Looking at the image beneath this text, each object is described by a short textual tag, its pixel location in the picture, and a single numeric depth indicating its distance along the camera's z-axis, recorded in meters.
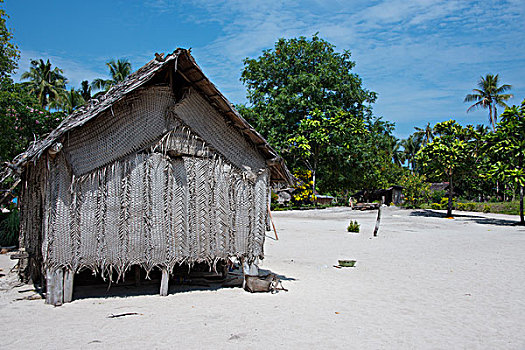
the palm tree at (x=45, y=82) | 39.98
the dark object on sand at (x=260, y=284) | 8.55
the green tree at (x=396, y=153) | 69.79
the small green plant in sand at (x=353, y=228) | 20.69
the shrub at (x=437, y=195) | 47.28
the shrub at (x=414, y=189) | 47.59
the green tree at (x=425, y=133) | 66.56
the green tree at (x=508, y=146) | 24.12
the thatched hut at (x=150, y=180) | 7.14
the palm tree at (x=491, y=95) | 51.47
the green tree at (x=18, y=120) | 16.23
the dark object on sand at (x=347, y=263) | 11.81
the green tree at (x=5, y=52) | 15.90
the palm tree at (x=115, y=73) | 40.78
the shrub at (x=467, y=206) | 41.06
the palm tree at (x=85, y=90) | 38.50
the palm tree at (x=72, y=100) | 34.92
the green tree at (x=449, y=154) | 28.89
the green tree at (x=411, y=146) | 70.12
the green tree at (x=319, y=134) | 35.97
